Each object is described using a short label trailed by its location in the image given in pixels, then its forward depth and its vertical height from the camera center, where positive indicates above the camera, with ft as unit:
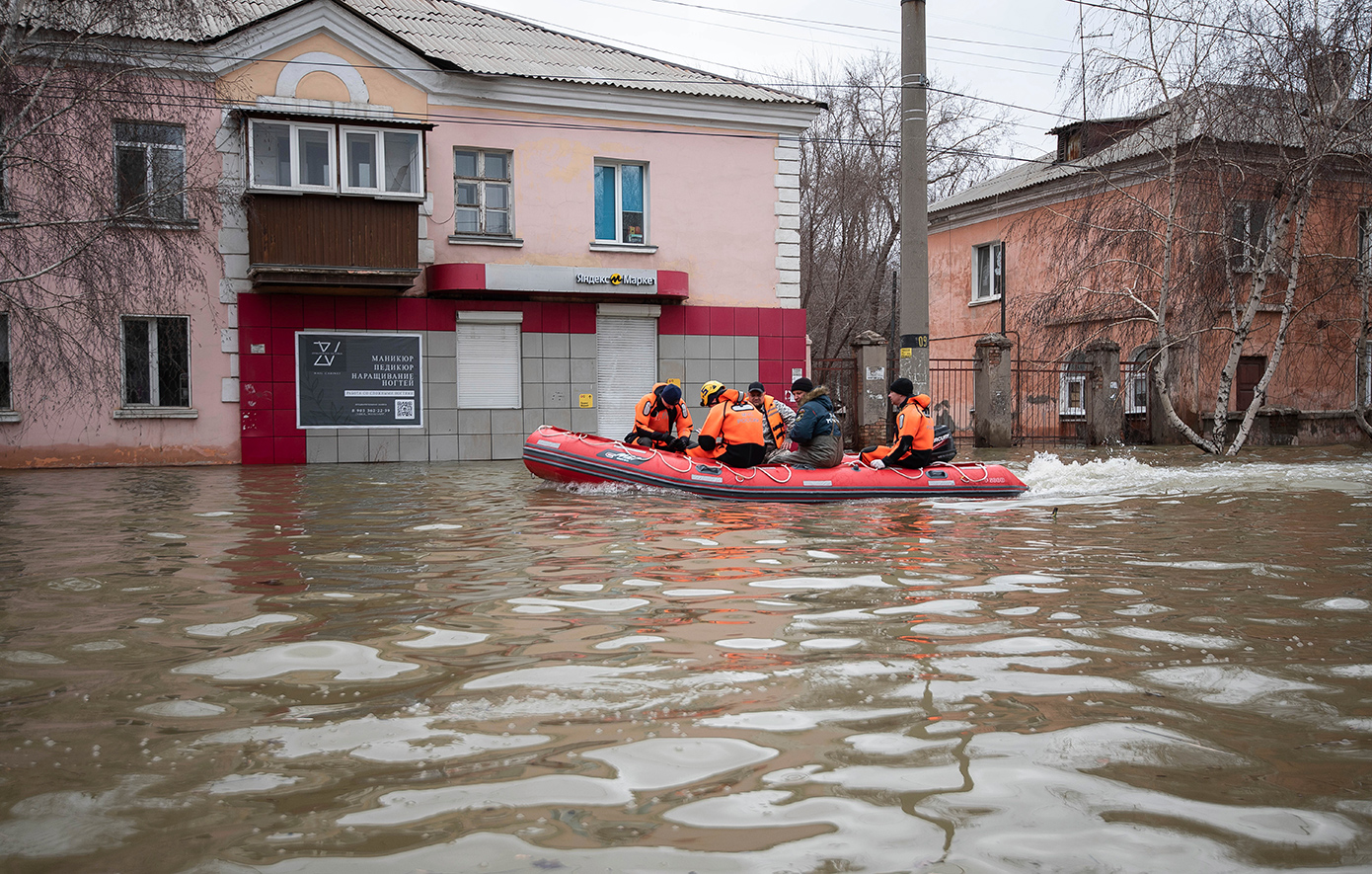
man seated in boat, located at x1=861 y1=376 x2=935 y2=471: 41.34 -1.39
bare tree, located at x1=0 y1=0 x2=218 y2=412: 39.32 +9.04
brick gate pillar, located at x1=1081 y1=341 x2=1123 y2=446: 73.36 -0.24
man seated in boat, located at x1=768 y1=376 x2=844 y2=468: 41.27 -1.46
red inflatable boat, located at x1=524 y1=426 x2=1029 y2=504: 39.50 -3.02
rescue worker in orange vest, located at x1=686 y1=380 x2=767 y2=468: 41.16 -1.41
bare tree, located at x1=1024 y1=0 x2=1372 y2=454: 53.42 +11.52
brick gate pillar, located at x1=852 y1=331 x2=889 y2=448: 66.18 +0.33
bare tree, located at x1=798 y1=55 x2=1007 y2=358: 111.34 +21.64
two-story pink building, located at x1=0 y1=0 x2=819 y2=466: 57.67 +8.99
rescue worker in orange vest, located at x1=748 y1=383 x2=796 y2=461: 46.45 -1.21
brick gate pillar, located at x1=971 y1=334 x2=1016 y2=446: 71.41 +0.26
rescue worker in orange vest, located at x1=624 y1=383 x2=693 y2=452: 45.34 -1.03
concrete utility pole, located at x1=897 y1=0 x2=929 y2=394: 43.80 +8.03
